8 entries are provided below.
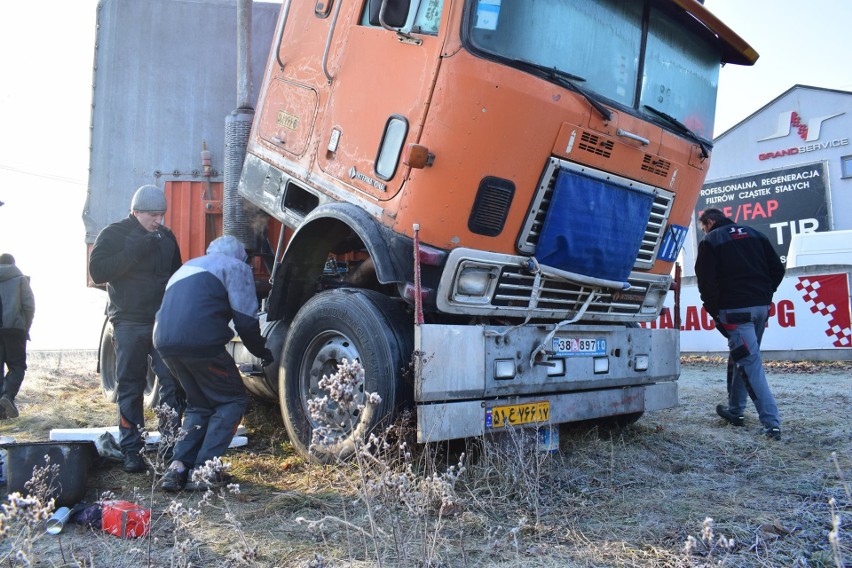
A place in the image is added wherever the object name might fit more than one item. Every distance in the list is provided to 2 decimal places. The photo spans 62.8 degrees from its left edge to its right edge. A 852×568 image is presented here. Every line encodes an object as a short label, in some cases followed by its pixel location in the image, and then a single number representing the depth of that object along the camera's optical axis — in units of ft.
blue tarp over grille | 14.02
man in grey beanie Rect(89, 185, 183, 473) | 15.17
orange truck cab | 12.67
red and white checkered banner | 39.19
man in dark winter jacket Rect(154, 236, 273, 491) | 13.52
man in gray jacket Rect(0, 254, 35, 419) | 24.98
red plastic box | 10.53
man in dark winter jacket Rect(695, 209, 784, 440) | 18.19
